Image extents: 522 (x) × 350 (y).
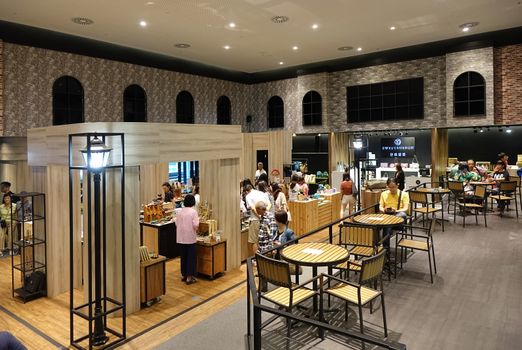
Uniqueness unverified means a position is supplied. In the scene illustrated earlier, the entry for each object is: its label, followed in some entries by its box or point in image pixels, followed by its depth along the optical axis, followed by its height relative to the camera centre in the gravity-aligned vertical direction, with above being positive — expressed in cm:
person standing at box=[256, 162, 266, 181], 1238 +6
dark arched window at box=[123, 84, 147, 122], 1254 +239
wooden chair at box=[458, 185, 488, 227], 912 -69
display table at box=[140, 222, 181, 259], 756 -132
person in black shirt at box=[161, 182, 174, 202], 946 -49
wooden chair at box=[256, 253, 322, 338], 384 -118
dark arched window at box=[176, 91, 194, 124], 1435 +256
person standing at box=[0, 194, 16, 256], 830 -103
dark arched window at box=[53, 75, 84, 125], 1077 +217
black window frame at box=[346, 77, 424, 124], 1352 +265
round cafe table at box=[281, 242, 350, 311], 416 -97
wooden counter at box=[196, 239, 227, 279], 638 -145
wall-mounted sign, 1516 +100
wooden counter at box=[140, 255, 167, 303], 532 -153
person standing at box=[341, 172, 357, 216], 1027 -53
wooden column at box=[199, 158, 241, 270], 683 -40
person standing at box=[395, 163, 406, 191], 1081 -20
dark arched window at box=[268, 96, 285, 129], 1661 +269
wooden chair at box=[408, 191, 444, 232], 831 -61
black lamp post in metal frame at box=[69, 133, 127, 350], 423 -116
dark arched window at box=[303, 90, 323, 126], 1532 +264
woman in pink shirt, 606 -98
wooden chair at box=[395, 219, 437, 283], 561 -112
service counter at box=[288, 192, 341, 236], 937 -107
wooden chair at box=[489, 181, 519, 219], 969 -47
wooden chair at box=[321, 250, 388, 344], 382 -129
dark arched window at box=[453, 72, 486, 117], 1198 +246
